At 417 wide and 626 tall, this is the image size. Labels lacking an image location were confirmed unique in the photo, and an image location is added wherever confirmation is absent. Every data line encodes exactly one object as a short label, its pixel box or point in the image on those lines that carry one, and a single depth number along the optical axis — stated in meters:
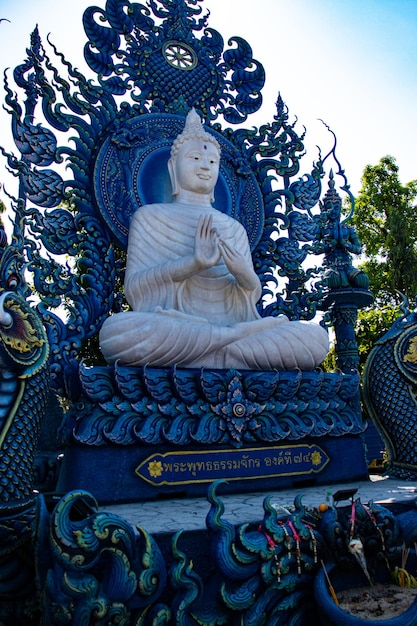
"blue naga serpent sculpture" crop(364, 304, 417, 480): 5.32
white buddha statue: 5.02
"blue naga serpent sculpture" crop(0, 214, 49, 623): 3.06
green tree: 14.03
